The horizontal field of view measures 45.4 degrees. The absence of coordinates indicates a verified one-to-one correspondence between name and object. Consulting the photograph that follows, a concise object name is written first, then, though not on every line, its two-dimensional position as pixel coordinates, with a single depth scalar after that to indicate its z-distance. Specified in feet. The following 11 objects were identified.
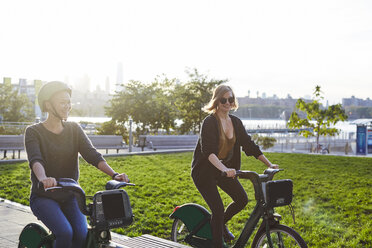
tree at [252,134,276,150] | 91.35
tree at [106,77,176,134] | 86.53
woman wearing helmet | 9.65
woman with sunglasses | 13.14
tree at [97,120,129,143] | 85.35
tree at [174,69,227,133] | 88.33
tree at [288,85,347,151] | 82.17
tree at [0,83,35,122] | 105.91
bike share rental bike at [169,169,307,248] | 11.43
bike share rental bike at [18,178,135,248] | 8.96
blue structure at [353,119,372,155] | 74.13
